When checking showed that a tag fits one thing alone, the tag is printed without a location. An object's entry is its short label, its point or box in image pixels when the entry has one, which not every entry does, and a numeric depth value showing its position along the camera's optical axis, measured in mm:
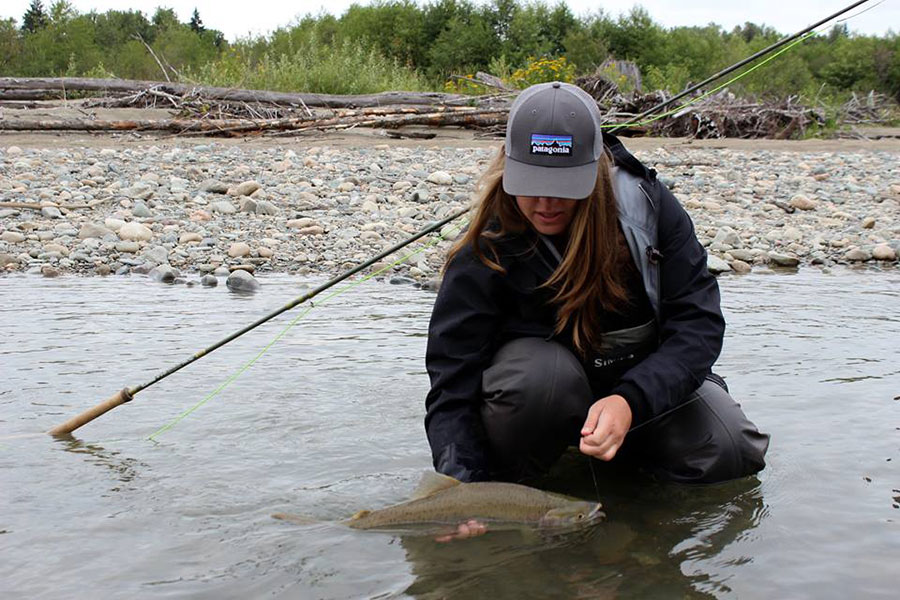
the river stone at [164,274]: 6707
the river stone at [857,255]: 7656
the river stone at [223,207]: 8398
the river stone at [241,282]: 6426
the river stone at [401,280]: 6907
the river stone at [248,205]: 8445
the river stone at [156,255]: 7176
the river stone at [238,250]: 7328
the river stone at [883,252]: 7668
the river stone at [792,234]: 8188
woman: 2711
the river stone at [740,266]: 7291
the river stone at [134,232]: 7594
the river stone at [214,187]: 9000
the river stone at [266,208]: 8383
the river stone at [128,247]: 7383
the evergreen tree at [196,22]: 70444
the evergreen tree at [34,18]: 42256
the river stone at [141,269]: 6988
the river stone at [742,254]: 7547
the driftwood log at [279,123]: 12391
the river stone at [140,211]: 8180
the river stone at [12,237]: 7498
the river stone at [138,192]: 8625
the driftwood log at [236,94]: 13688
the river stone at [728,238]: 7828
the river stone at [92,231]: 7629
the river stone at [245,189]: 8891
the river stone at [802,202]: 9188
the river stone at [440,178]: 9495
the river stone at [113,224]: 7762
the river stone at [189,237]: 7605
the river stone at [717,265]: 7168
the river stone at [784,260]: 7496
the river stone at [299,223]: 8078
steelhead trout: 2598
